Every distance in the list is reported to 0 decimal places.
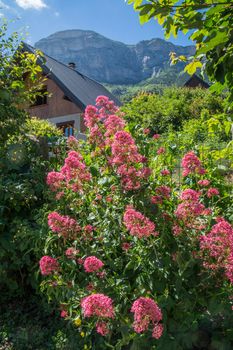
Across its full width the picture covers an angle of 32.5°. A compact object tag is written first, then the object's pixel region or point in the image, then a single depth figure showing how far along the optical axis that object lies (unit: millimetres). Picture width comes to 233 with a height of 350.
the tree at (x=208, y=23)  1885
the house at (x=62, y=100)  19719
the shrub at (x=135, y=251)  2387
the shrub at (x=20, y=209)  3633
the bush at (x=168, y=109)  18047
